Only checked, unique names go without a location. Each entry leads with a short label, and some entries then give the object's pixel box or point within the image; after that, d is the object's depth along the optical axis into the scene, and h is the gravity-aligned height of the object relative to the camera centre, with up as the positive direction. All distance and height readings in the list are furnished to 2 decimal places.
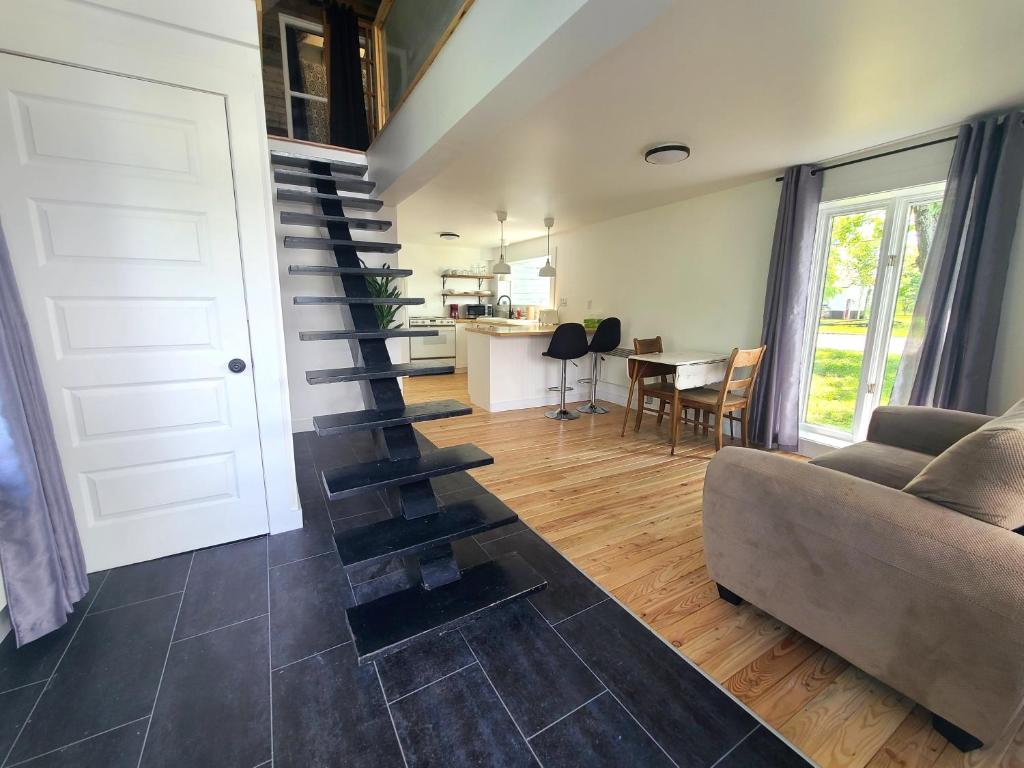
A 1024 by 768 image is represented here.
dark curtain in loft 3.89 +2.18
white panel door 1.62 +0.08
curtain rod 2.50 +1.04
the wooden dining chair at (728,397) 3.15 -0.74
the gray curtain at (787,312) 3.10 -0.02
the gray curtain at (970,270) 2.23 +0.22
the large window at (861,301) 2.81 +0.06
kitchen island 4.54 -0.68
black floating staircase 1.56 -0.93
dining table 3.41 -0.51
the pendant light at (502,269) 5.55 +0.57
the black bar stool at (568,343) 4.27 -0.34
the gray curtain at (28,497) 1.30 -0.63
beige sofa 0.99 -0.78
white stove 6.89 -0.58
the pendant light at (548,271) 5.49 +0.53
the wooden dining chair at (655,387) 3.69 -0.72
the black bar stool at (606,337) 4.44 -0.30
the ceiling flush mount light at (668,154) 2.70 +1.05
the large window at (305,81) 4.04 +2.36
